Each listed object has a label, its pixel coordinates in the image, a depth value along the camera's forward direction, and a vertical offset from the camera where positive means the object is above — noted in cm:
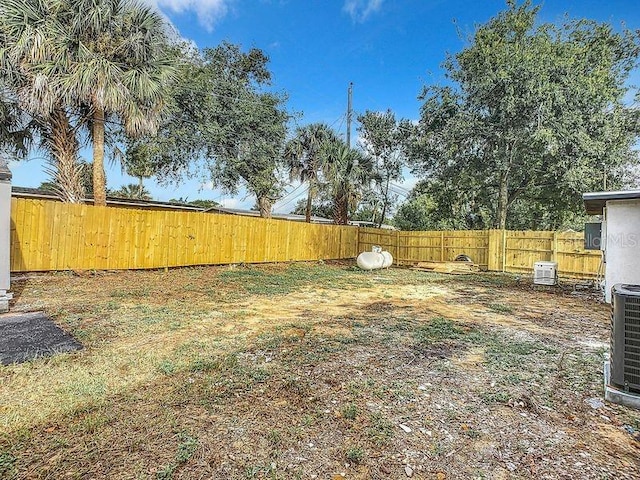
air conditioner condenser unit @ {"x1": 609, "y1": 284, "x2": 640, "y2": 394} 221 -54
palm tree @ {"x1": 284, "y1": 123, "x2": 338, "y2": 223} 1316 +362
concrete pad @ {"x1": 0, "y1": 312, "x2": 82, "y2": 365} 311 -106
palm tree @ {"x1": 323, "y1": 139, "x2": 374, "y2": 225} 1327 +294
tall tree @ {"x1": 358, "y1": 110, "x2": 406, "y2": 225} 1798 +565
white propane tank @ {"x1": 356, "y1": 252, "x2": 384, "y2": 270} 1186 -44
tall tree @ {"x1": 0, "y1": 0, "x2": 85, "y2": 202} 684 +339
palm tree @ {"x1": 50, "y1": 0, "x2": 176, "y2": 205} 721 +390
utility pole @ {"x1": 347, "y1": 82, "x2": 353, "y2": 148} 1648 +740
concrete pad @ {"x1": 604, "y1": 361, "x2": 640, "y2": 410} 231 -98
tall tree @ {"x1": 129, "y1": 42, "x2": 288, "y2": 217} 1197 +436
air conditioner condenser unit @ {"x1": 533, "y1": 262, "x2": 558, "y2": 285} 951 -53
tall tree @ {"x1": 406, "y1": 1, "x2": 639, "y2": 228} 1188 +528
